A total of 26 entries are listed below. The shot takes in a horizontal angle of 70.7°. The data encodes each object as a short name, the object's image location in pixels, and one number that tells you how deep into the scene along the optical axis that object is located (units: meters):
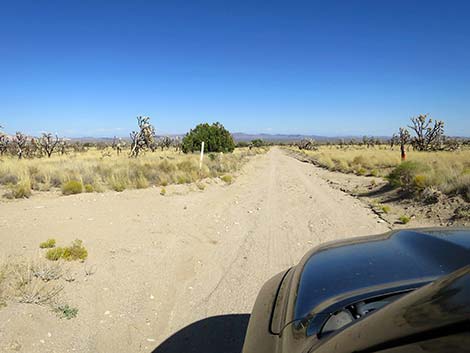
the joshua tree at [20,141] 38.28
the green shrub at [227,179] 18.66
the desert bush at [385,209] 10.77
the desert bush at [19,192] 10.98
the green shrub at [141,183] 14.09
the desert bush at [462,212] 8.62
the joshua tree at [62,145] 47.58
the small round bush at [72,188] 12.05
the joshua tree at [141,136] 36.72
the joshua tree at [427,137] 38.38
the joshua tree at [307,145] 99.42
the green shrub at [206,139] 40.91
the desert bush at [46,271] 4.88
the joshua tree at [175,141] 89.62
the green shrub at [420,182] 12.12
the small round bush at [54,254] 5.68
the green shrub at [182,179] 16.17
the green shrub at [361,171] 24.75
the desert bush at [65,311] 4.10
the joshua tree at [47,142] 44.38
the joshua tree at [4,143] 37.29
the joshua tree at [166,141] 80.00
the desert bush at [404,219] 9.03
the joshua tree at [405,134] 47.61
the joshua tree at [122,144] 63.70
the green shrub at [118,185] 13.18
